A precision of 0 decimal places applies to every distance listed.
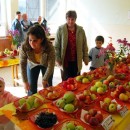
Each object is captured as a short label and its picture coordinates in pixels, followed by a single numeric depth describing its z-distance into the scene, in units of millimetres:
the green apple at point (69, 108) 1447
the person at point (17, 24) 5438
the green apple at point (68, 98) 1513
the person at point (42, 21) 6156
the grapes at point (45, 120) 1270
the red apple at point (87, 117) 1341
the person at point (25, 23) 5634
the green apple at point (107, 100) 1560
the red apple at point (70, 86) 1825
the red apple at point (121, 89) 1736
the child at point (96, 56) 2900
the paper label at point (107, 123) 1290
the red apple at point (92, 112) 1370
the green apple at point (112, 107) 1489
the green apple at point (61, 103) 1488
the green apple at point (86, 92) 1637
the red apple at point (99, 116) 1325
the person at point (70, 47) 2506
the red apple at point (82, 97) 1593
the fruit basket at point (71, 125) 1235
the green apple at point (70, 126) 1228
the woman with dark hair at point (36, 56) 1967
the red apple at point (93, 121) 1306
